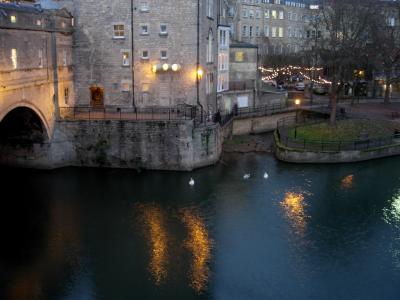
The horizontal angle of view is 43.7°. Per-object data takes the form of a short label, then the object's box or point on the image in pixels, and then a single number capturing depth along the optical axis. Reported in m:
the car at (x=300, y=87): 71.12
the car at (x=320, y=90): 66.34
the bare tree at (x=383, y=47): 55.16
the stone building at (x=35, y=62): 31.17
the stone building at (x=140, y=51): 39.22
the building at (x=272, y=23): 81.38
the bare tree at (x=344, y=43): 46.69
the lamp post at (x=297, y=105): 52.54
